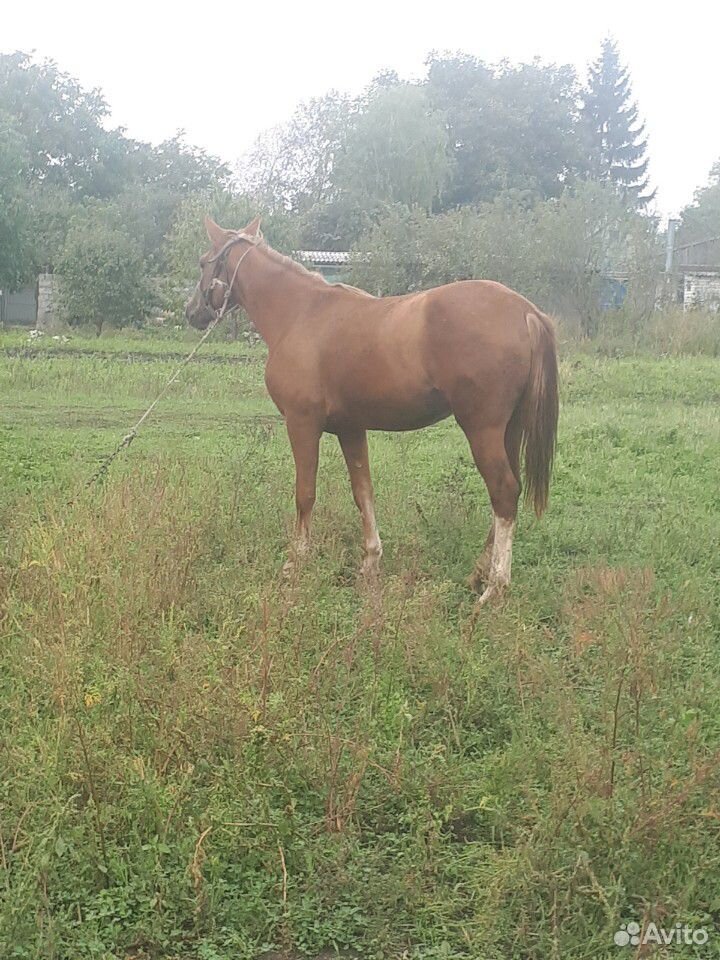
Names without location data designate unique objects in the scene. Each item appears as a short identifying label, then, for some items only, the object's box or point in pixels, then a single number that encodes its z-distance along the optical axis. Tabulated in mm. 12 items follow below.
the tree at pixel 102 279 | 26359
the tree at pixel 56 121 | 41906
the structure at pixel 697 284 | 21797
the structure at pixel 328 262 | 25094
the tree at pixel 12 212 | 25969
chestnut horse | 5305
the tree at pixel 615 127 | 58812
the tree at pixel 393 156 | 39438
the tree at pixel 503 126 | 47459
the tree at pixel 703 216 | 54125
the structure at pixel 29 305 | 29703
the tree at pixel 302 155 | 41969
